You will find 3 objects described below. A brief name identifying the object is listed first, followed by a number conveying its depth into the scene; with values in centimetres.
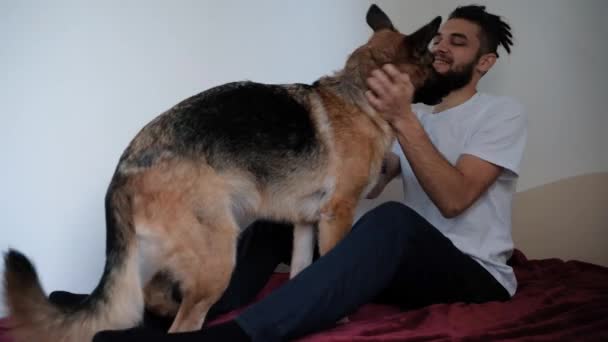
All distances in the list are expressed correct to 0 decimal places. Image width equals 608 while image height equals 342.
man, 136
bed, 149
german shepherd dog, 141
